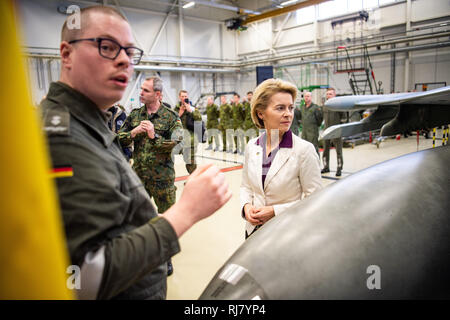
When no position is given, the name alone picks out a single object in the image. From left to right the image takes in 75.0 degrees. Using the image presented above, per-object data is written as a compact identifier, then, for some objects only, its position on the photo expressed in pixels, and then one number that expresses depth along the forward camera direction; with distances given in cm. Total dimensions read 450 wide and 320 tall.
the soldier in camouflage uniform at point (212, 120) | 1083
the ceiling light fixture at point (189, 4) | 1555
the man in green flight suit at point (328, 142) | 655
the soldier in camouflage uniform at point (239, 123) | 1000
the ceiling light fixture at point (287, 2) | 1461
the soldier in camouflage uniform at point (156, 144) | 305
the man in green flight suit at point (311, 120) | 688
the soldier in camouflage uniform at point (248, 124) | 974
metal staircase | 1412
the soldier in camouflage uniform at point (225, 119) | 1036
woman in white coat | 175
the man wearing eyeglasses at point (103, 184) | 68
